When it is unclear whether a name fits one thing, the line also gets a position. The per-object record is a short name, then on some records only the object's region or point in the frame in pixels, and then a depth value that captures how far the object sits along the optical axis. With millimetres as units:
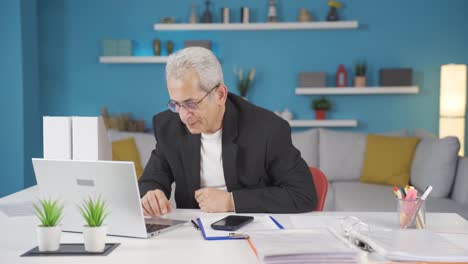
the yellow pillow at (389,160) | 4699
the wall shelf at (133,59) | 5699
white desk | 1422
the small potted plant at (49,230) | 1453
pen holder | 1734
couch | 4105
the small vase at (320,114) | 5657
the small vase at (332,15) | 5531
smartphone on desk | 1710
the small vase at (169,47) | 5695
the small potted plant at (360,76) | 5539
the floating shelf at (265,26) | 5512
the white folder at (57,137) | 1951
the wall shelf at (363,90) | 5504
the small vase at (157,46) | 5691
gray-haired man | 1991
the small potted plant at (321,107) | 5625
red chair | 2254
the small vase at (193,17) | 5637
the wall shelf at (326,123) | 5598
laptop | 1532
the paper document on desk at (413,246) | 1363
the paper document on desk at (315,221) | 1786
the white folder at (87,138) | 1941
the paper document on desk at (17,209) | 1964
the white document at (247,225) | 1671
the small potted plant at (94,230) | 1448
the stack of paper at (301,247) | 1336
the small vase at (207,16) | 5633
